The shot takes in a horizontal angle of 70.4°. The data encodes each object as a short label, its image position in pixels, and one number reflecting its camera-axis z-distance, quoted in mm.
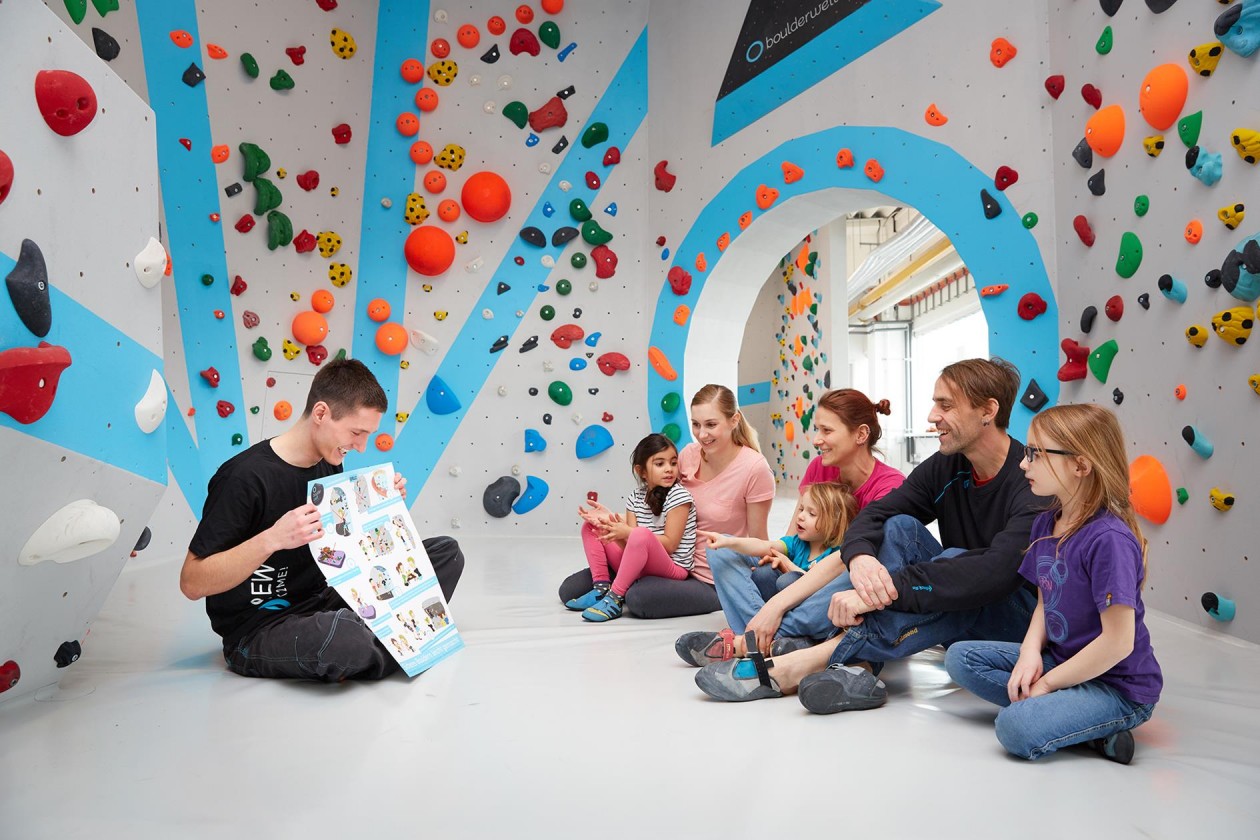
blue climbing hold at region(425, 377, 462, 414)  5547
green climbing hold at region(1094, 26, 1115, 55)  3061
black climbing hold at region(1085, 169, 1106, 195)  3121
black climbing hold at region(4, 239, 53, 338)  1664
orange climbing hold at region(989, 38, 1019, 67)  3523
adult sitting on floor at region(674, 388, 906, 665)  2240
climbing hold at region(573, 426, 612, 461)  5664
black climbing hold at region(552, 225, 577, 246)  5684
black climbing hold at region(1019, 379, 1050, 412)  3383
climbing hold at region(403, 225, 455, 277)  5453
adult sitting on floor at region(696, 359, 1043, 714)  1972
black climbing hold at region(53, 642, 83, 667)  2096
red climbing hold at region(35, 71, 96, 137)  1729
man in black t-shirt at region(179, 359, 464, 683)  2016
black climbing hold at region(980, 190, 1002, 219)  3555
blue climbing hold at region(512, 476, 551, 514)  5672
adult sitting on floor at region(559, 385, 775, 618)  3055
